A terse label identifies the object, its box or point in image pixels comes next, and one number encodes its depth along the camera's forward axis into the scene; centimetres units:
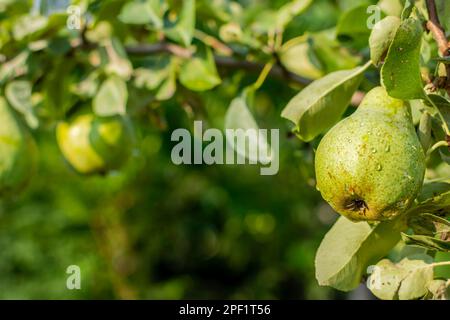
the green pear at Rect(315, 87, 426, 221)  79
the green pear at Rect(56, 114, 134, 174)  113
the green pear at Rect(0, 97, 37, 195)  108
